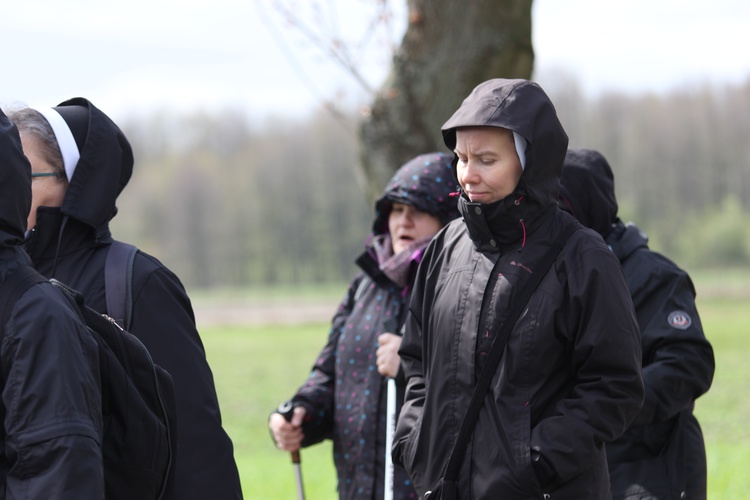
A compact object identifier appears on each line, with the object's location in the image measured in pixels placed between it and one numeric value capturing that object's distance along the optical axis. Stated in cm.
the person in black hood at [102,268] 599
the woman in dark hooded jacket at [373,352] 818
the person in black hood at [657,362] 746
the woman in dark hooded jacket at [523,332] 582
